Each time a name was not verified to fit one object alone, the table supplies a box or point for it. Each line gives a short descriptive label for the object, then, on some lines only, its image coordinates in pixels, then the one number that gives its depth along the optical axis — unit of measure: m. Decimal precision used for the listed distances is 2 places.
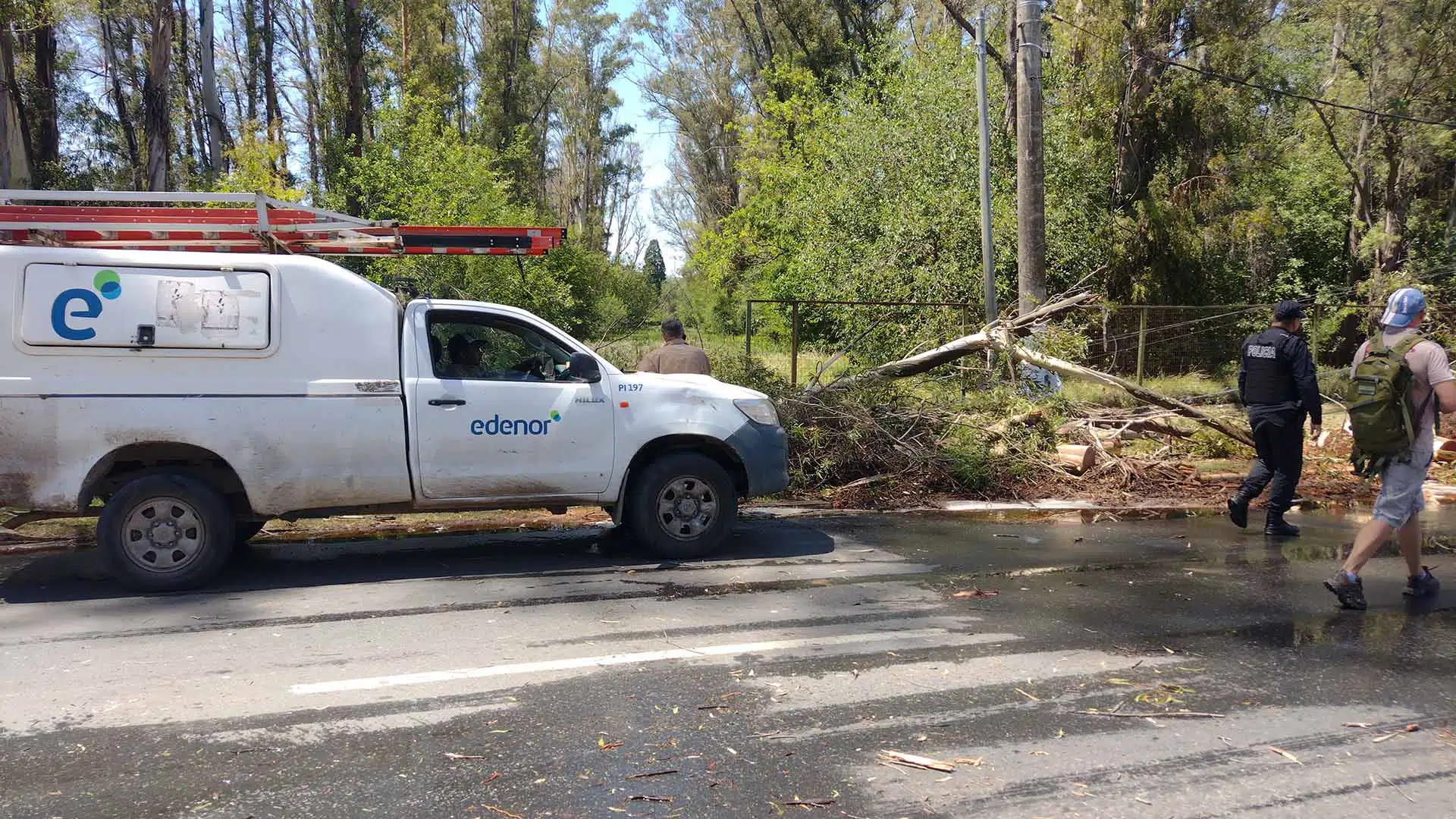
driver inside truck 7.04
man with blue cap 5.61
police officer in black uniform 8.05
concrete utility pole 14.20
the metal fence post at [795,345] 13.47
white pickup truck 6.17
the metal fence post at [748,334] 13.98
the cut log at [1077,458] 10.67
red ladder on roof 6.55
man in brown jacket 8.79
